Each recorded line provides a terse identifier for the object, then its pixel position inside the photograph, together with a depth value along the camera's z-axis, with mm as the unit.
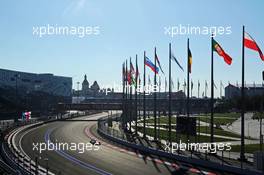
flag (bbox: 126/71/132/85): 61953
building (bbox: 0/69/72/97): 173375
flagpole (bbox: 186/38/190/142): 40600
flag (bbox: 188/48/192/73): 40750
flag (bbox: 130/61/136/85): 59447
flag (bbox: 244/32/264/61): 31800
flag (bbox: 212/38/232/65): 34497
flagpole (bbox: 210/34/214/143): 36406
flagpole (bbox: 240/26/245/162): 31641
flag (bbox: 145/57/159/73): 50012
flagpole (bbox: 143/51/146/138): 55162
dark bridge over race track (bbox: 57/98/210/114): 123081
